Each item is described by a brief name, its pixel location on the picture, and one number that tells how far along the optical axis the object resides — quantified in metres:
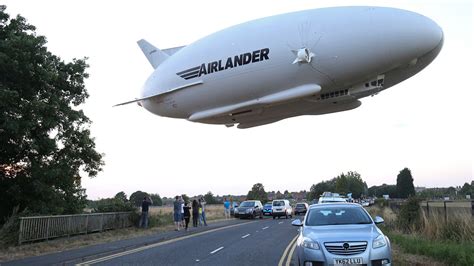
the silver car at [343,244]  8.71
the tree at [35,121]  19.20
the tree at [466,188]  125.93
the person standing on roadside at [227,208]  41.94
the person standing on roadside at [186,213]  26.84
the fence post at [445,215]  16.03
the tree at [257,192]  100.16
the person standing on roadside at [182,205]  26.58
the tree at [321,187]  147.52
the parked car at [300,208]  51.54
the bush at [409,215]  19.42
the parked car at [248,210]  41.16
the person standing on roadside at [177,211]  26.32
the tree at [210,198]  131.85
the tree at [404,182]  130.50
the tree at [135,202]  28.65
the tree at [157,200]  142.40
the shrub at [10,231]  17.08
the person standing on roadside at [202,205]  30.42
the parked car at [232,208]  48.24
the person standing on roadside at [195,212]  29.37
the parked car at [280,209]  43.44
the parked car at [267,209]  48.00
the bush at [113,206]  26.28
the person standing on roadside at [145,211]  25.64
